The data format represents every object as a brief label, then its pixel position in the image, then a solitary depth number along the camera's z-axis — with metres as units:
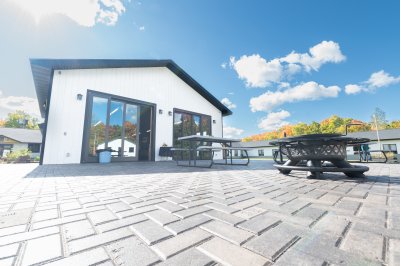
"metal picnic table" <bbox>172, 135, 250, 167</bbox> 4.54
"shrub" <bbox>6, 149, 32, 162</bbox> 10.08
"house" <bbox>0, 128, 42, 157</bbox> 22.50
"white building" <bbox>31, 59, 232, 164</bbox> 5.69
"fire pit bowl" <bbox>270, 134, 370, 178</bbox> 2.34
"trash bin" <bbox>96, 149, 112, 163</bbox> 6.15
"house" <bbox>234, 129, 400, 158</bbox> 18.83
